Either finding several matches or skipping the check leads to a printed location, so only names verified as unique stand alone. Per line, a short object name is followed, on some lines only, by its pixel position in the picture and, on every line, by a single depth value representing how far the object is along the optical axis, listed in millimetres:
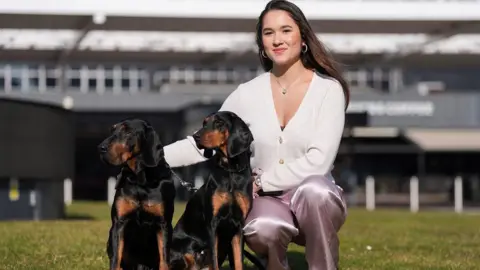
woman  4914
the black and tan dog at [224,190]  4555
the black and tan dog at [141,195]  4434
